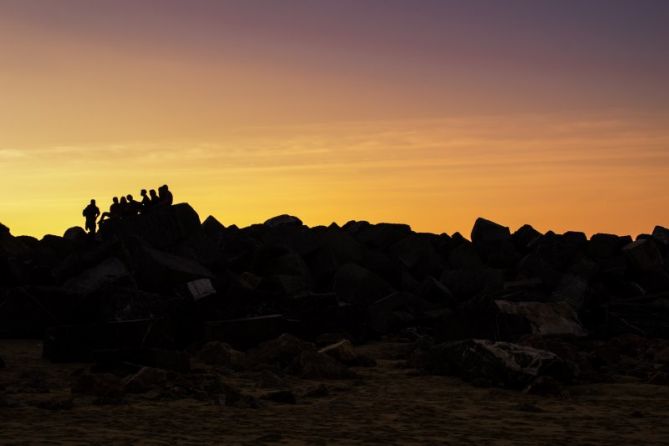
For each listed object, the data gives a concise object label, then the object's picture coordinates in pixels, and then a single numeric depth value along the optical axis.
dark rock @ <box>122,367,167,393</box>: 9.37
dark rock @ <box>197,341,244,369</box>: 12.05
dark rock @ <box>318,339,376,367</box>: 12.17
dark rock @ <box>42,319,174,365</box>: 11.95
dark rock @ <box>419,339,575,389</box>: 10.38
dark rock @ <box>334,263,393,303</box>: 18.09
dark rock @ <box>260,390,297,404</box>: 8.93
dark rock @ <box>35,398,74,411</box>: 8.19
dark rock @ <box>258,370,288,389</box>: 10.22
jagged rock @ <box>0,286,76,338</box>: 14.04
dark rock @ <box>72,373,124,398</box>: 8.95
